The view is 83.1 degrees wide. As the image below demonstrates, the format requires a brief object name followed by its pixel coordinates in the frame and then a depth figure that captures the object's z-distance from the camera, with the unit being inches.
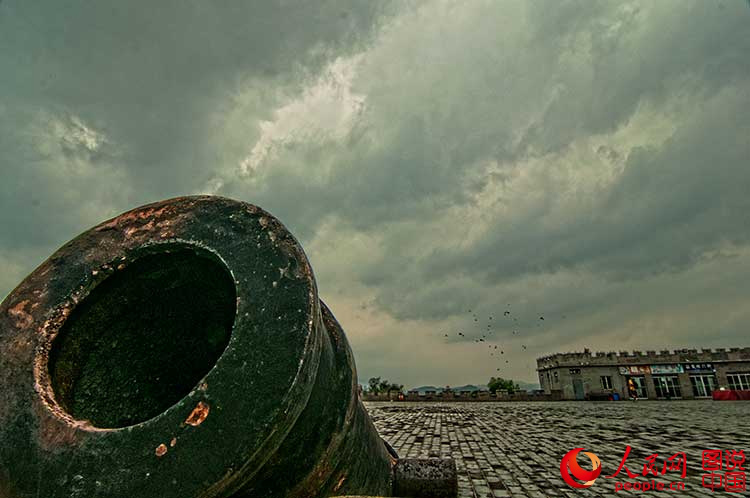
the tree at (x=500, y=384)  2421.5
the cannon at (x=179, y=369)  47.0
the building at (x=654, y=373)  1596.9
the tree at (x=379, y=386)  2609.3
